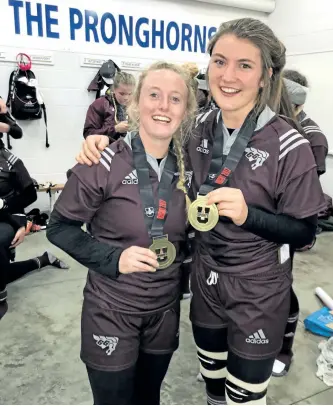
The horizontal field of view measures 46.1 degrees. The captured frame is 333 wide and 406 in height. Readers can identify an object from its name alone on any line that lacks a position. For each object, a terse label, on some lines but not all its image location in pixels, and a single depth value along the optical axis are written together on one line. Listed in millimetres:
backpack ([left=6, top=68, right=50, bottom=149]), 4676
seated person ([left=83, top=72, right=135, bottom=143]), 4020
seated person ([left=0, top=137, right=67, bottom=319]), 2924
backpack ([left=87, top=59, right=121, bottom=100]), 5016
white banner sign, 4672
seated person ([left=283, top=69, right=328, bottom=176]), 2461
